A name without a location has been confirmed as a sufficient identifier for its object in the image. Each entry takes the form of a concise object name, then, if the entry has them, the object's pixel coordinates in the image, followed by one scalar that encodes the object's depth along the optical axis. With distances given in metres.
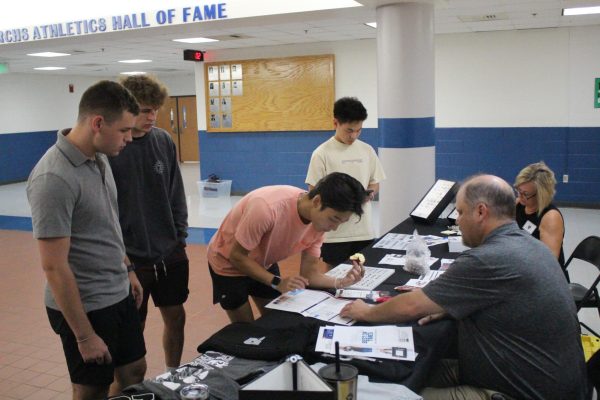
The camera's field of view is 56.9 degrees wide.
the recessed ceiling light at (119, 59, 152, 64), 11.08
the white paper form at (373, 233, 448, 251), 3.35
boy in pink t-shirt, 2.20
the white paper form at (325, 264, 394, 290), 2.53
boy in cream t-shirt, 3.66
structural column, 5.10
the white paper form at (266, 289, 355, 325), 2.15
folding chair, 2.99
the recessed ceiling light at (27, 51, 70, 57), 9.54
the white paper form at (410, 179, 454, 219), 4.11
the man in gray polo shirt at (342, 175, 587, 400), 1.83
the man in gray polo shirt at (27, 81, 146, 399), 1.82
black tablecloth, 1.68
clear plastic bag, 2.75
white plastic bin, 9.80
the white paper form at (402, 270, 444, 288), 2.54
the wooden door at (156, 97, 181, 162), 15.28
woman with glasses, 3.05
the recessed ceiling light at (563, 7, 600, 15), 6.35
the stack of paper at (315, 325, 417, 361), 1.79
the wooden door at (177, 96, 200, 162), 15.16
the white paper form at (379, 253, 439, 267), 2.94
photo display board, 9.04
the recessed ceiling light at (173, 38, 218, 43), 8.20
